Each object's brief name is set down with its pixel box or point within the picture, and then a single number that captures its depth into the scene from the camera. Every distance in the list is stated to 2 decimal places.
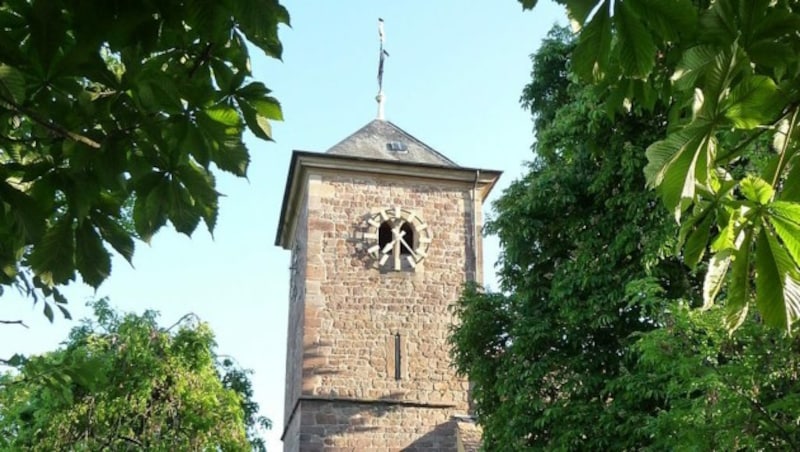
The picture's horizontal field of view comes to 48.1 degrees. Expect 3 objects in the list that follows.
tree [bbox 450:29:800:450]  7.51
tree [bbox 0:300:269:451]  13.80
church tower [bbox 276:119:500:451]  16.92
